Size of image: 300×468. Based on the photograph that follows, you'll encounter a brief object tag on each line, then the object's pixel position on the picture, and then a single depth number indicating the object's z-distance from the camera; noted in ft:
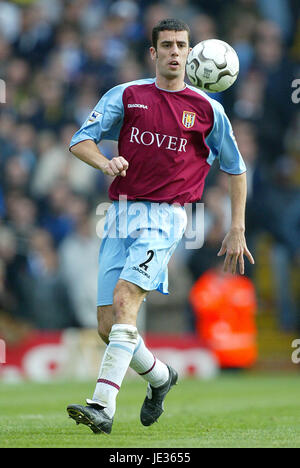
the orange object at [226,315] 94.99
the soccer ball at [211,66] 44.24
